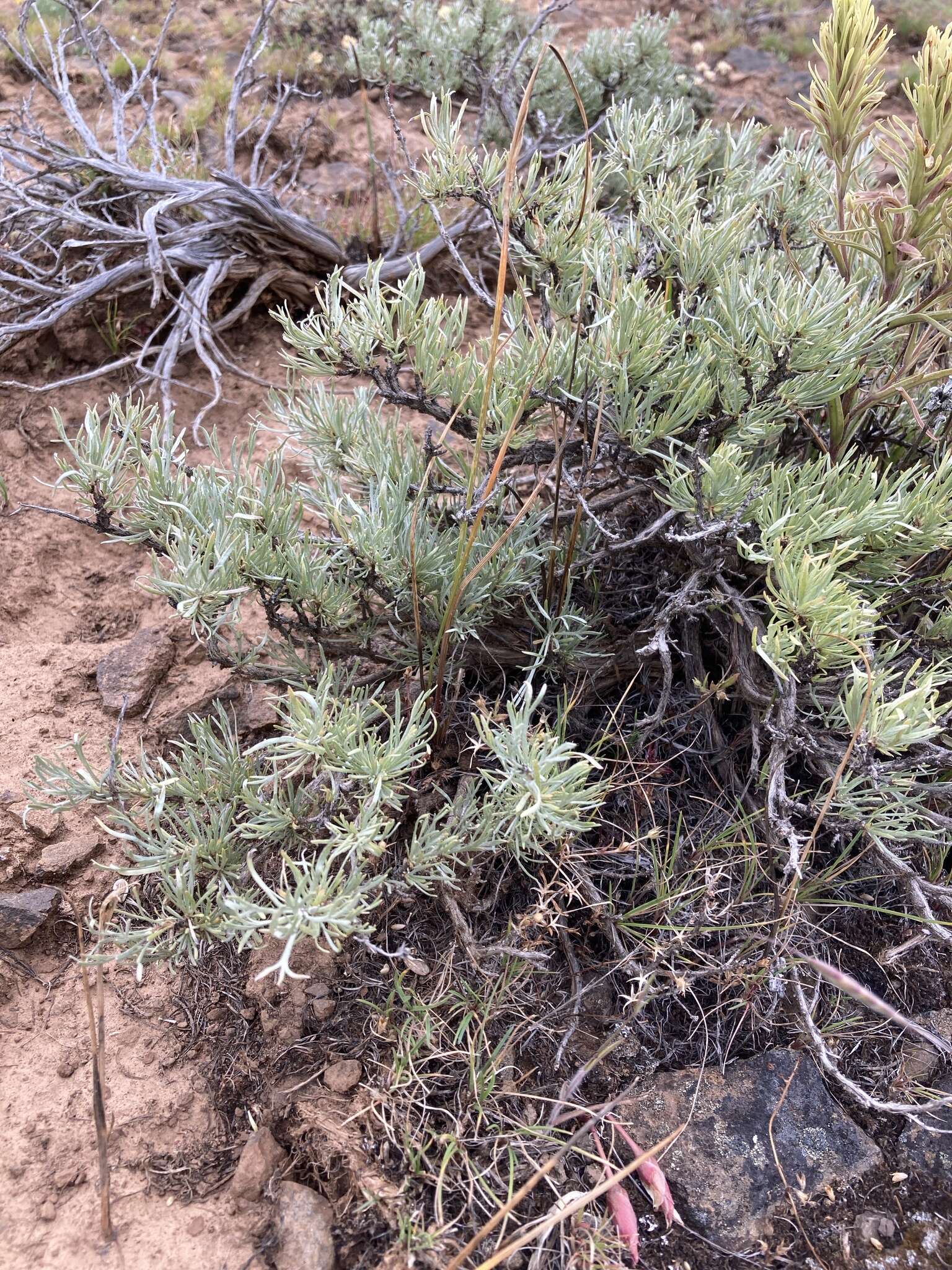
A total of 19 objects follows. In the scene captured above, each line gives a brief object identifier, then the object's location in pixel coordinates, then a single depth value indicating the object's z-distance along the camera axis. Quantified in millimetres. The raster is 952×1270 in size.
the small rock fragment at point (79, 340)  723
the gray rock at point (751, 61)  1228
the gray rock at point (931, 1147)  411
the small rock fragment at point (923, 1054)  439
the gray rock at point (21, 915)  453
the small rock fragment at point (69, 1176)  395
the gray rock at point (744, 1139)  398
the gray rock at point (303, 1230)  372
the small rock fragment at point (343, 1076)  414
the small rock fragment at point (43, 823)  480
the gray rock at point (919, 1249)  388
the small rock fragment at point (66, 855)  471
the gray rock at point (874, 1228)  395
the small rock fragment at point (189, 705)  532
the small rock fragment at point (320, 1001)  437
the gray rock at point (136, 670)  541
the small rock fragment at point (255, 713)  532
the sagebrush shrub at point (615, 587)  379
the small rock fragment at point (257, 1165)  396
